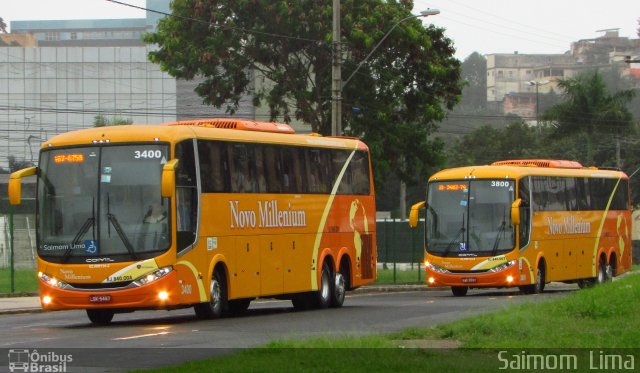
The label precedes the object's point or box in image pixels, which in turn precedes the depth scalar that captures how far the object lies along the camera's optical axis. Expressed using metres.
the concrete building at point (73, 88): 125.44
